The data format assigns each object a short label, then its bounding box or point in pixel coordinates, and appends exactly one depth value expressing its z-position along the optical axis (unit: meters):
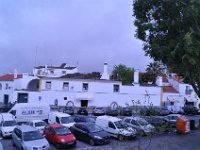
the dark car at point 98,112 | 29.48
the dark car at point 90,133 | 15.85
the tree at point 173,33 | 13.43
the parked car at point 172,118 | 21.17
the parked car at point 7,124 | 17.41
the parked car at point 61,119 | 19.32
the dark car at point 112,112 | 28.62
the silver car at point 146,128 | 8.66
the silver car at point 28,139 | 13.91
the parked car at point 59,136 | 15.16
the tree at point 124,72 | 52.21
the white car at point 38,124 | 18.06
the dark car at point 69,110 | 28.66
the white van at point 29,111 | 21.42
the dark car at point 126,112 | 29.00
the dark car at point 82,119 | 19.93
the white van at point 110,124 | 17.18
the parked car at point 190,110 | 33.86
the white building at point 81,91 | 33.53
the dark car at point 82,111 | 29.81
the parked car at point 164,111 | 30.30
